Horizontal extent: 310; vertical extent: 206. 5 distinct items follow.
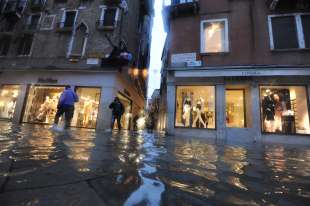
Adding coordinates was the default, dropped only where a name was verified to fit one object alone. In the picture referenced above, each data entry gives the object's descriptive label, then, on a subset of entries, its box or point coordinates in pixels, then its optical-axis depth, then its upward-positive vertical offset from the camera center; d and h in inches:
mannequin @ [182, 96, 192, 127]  299.7 +36.8
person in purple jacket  233.1 +25.0
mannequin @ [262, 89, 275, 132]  270.3 +39.6
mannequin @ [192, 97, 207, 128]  295.6 +35.9
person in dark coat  301.5 +27.8
